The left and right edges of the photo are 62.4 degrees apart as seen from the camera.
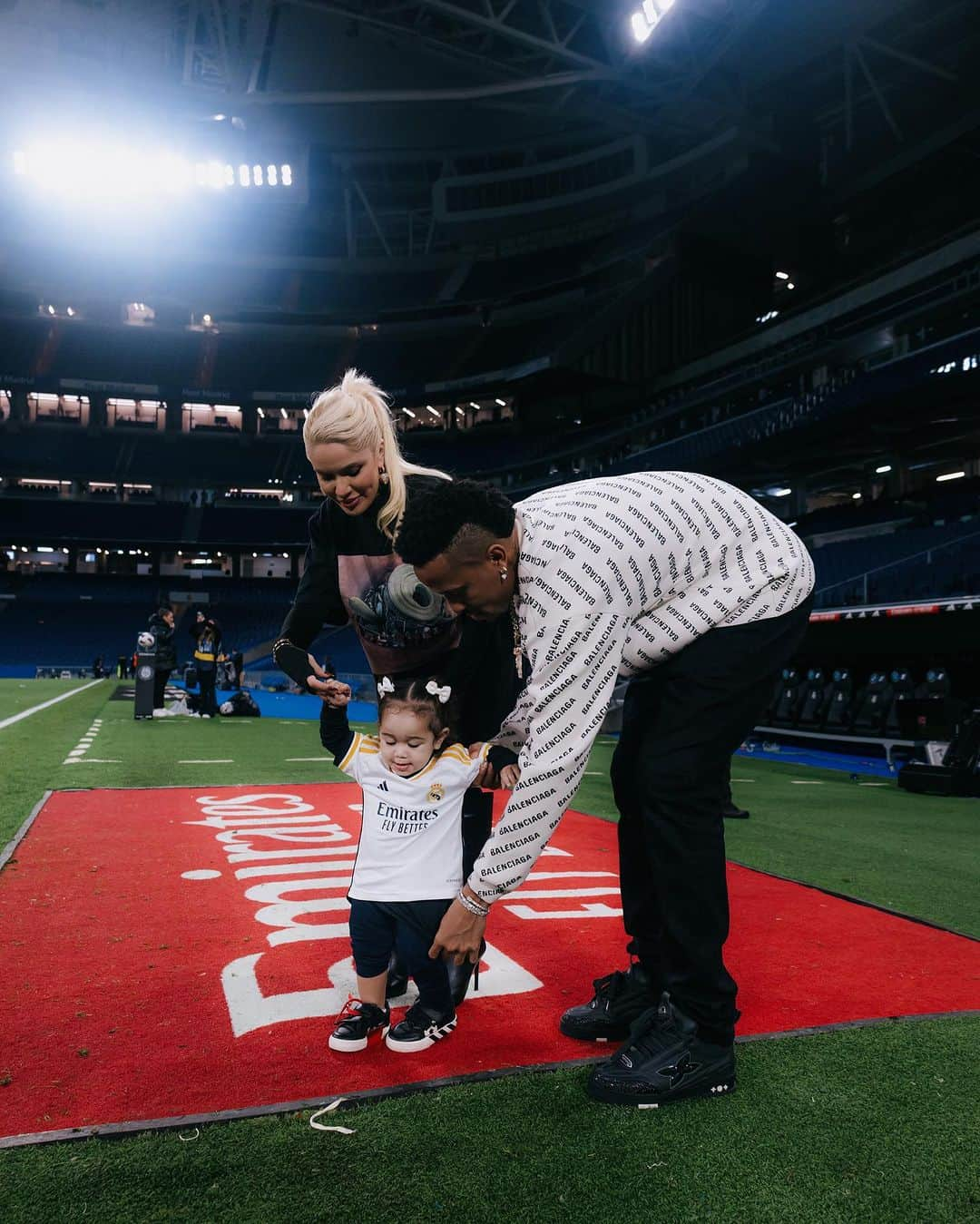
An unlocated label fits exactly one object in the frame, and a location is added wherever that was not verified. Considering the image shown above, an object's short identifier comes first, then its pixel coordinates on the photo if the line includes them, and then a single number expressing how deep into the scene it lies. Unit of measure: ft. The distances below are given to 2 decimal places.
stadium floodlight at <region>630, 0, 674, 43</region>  69.67
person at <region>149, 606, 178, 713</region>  44.88
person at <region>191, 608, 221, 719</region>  45.39
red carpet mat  6.62
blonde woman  8.01
